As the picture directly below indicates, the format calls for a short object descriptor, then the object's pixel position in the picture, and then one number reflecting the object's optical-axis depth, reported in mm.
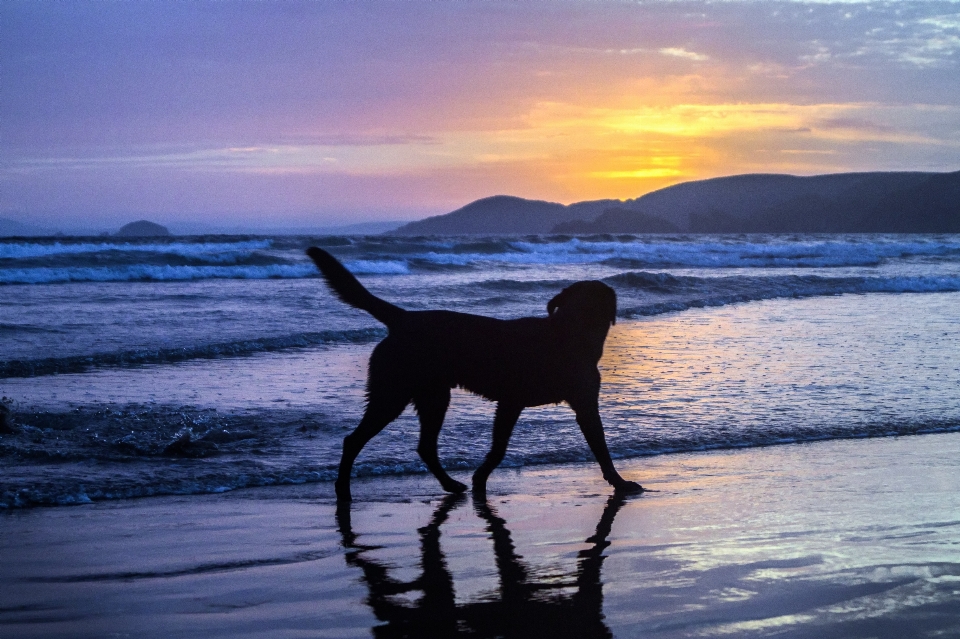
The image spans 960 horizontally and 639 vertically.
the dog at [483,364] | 5387
